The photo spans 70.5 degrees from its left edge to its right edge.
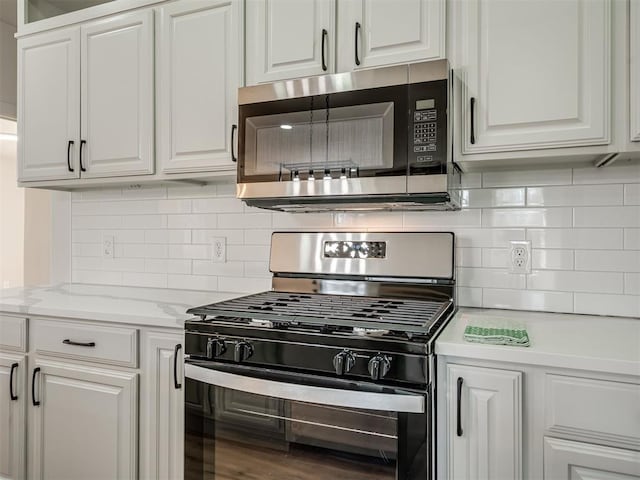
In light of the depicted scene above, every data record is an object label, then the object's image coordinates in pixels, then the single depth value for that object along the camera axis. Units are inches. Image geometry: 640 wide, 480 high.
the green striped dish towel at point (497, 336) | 46.8
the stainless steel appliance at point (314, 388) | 46.9
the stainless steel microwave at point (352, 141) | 56.7
